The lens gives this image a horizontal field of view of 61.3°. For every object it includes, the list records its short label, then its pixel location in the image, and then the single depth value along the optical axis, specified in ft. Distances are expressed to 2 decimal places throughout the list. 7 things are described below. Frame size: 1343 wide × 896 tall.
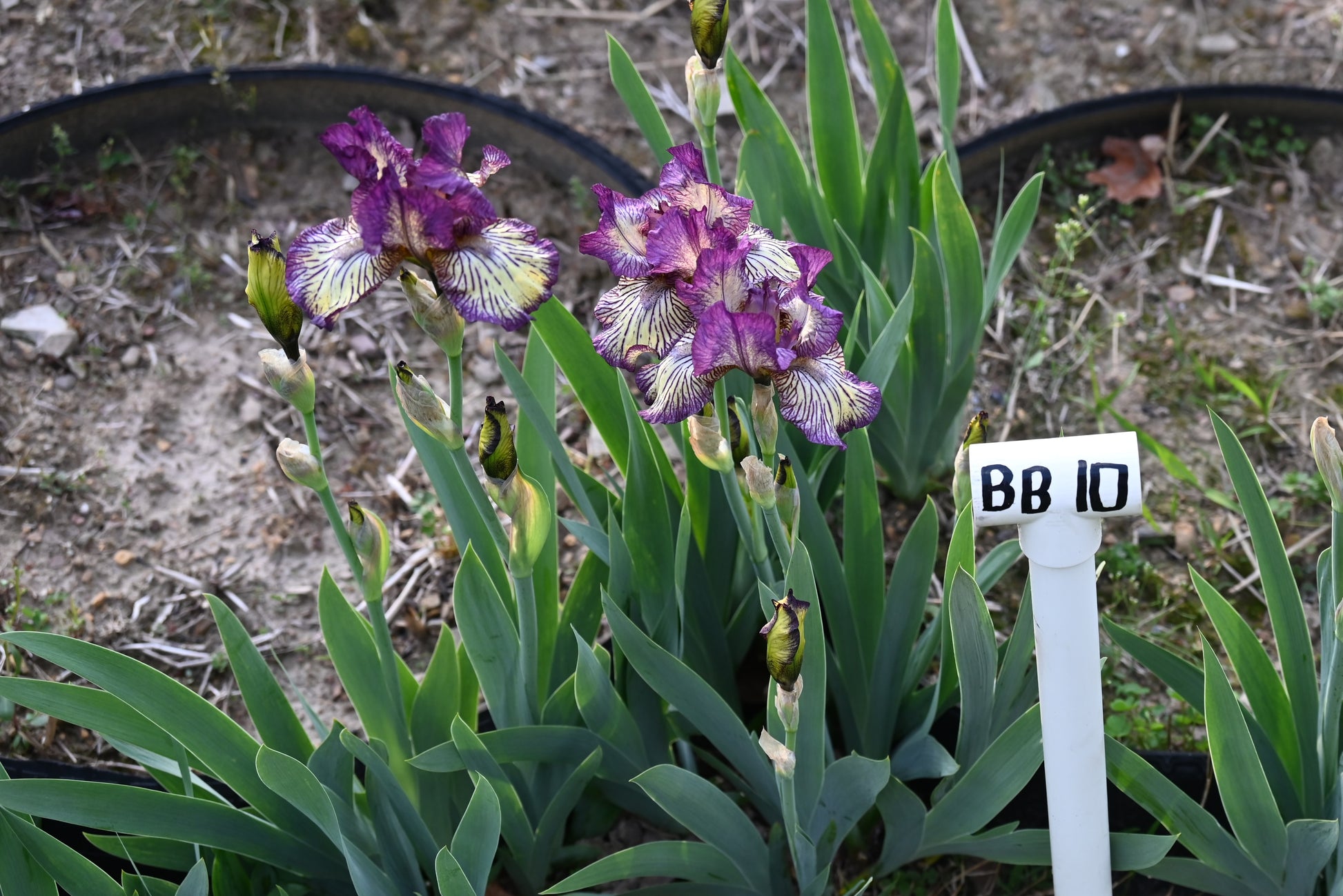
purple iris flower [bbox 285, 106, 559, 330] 3.19
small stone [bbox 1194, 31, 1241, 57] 9.23
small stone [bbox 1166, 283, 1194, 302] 7.90
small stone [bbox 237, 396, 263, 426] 7.62
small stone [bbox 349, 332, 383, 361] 7.98
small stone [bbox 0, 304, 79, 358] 7.83
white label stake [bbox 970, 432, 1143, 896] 3.25
